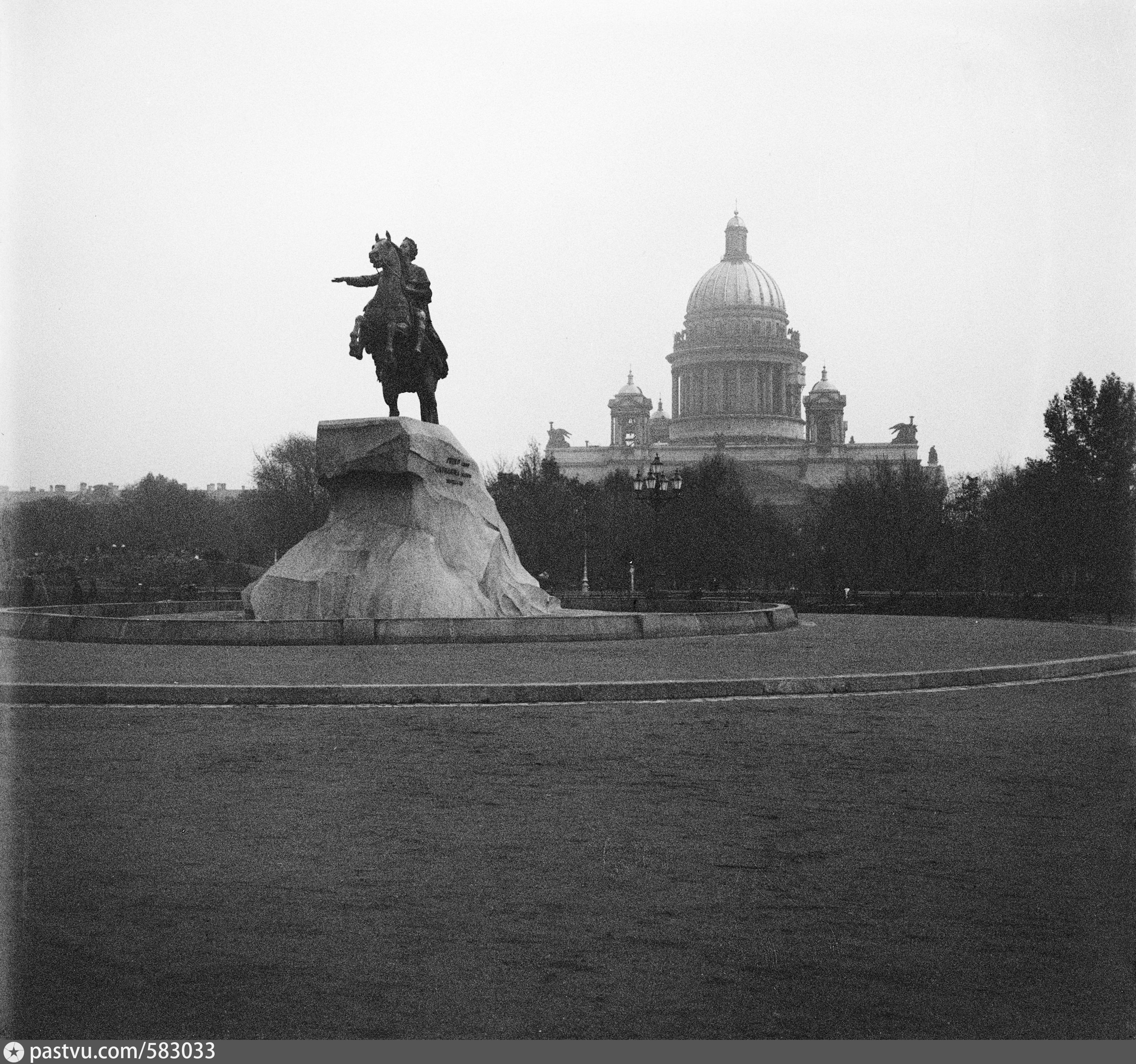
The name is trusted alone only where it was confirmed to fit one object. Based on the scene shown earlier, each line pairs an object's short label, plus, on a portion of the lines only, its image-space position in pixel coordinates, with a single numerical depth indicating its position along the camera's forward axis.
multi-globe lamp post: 40.91
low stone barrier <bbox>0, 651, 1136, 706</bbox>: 12.23
